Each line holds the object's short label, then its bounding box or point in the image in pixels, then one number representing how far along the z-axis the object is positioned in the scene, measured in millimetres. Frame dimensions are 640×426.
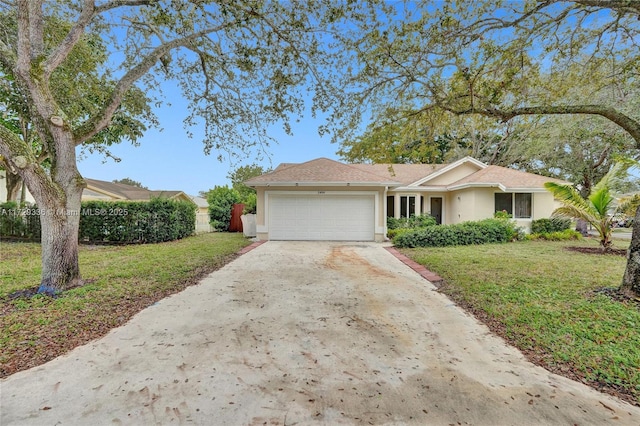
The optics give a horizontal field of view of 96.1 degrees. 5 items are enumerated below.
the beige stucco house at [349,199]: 13000
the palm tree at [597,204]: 9727
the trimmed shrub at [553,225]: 13898
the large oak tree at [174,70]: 4938
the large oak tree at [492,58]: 5281
